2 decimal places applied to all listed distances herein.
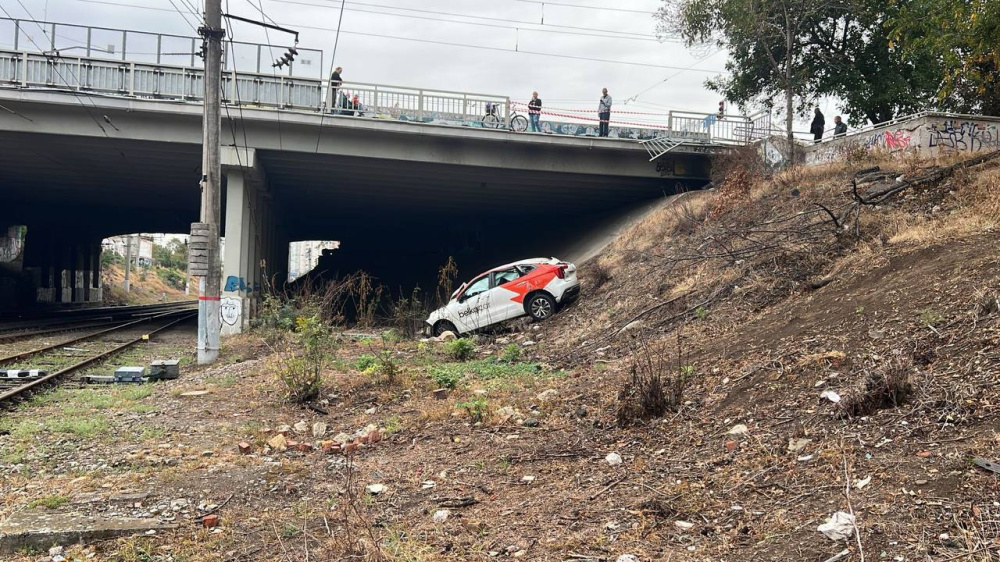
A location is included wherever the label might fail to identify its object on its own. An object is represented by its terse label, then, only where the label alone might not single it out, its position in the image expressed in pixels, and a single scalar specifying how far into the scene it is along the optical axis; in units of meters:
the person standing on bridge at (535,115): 22.25
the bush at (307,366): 8.93
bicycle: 21.86
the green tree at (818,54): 21.70
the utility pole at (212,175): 14.31
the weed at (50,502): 5.23
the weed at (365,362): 10.99
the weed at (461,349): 12.53
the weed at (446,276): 15.75
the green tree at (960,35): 12.70
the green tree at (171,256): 84.81
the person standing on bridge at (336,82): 20.69
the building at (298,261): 93.25
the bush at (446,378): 9.20
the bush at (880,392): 4.97
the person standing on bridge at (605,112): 22.83
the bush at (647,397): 6.36
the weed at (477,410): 7.34
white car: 16.31
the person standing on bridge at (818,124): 22.20
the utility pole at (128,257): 54.84
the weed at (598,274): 17.16
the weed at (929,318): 6.28
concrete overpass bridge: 19.69
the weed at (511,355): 12.10
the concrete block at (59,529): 4.54
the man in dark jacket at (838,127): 20.31
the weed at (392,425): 7.28
